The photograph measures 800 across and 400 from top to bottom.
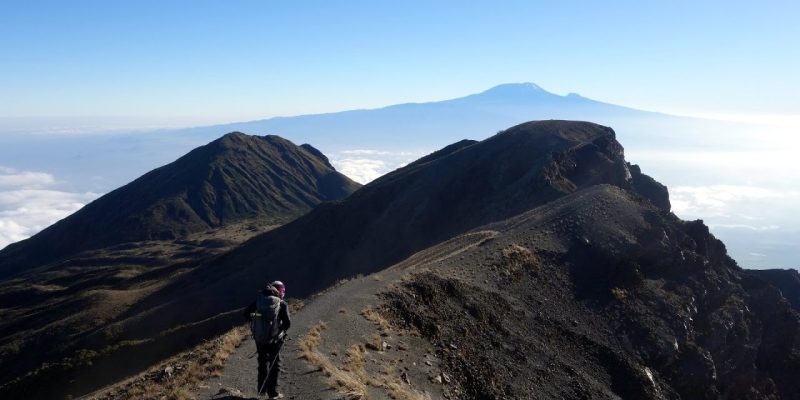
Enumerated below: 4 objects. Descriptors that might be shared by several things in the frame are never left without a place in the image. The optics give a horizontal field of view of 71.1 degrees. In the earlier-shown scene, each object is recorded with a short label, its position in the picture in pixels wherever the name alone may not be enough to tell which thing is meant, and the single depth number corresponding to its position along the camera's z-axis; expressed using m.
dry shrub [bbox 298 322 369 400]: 13.80
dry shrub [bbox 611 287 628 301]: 34.69
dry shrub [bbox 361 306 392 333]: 21.45
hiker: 12.52
